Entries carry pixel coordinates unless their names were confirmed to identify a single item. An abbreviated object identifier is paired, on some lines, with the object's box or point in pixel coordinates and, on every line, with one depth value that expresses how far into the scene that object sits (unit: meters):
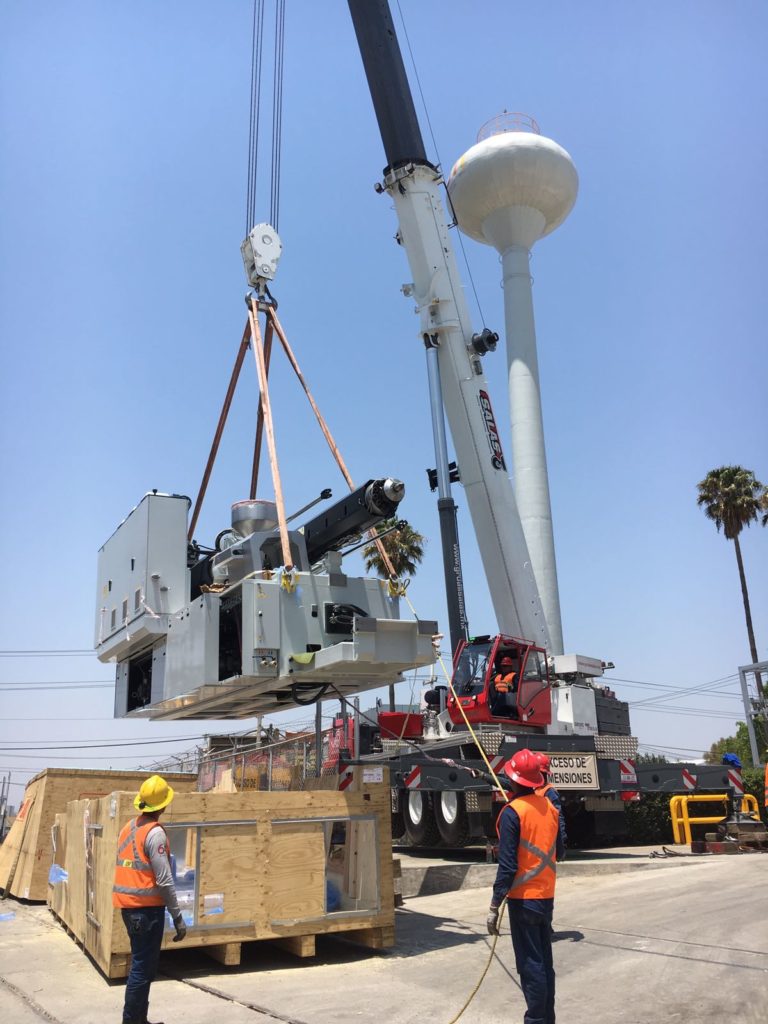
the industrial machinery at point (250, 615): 8.34
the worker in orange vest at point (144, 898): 5.35
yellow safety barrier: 14.88
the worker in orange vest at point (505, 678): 14.15
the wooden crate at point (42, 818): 11.73
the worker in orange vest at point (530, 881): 4.82
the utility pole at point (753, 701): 32.81
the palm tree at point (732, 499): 39.59
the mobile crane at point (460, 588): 14.12
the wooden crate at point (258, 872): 7.12
